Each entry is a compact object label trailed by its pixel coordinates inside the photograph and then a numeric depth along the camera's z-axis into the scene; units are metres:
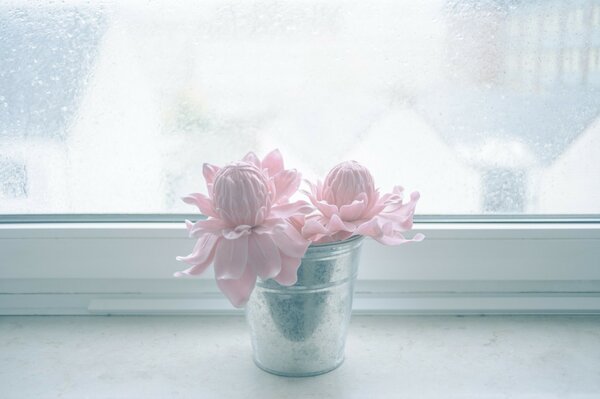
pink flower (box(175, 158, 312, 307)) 0.62
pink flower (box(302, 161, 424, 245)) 0.65
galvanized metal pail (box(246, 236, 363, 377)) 0.67
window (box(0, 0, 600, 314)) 0.85
